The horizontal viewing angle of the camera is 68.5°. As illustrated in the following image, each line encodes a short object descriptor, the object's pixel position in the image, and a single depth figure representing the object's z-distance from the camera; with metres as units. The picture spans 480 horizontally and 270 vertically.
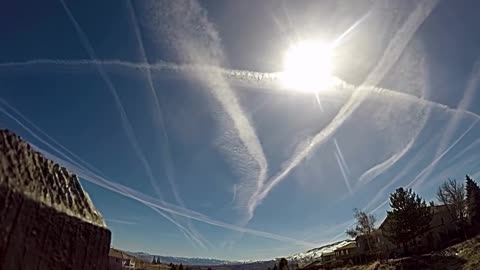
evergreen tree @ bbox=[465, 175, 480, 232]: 49.12
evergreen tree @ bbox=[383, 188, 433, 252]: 42.06
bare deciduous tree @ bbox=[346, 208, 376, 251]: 60.33
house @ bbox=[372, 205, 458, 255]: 46.24
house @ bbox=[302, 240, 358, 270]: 52.19
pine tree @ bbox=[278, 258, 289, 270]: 52.86
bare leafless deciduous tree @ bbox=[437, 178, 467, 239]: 52.15
